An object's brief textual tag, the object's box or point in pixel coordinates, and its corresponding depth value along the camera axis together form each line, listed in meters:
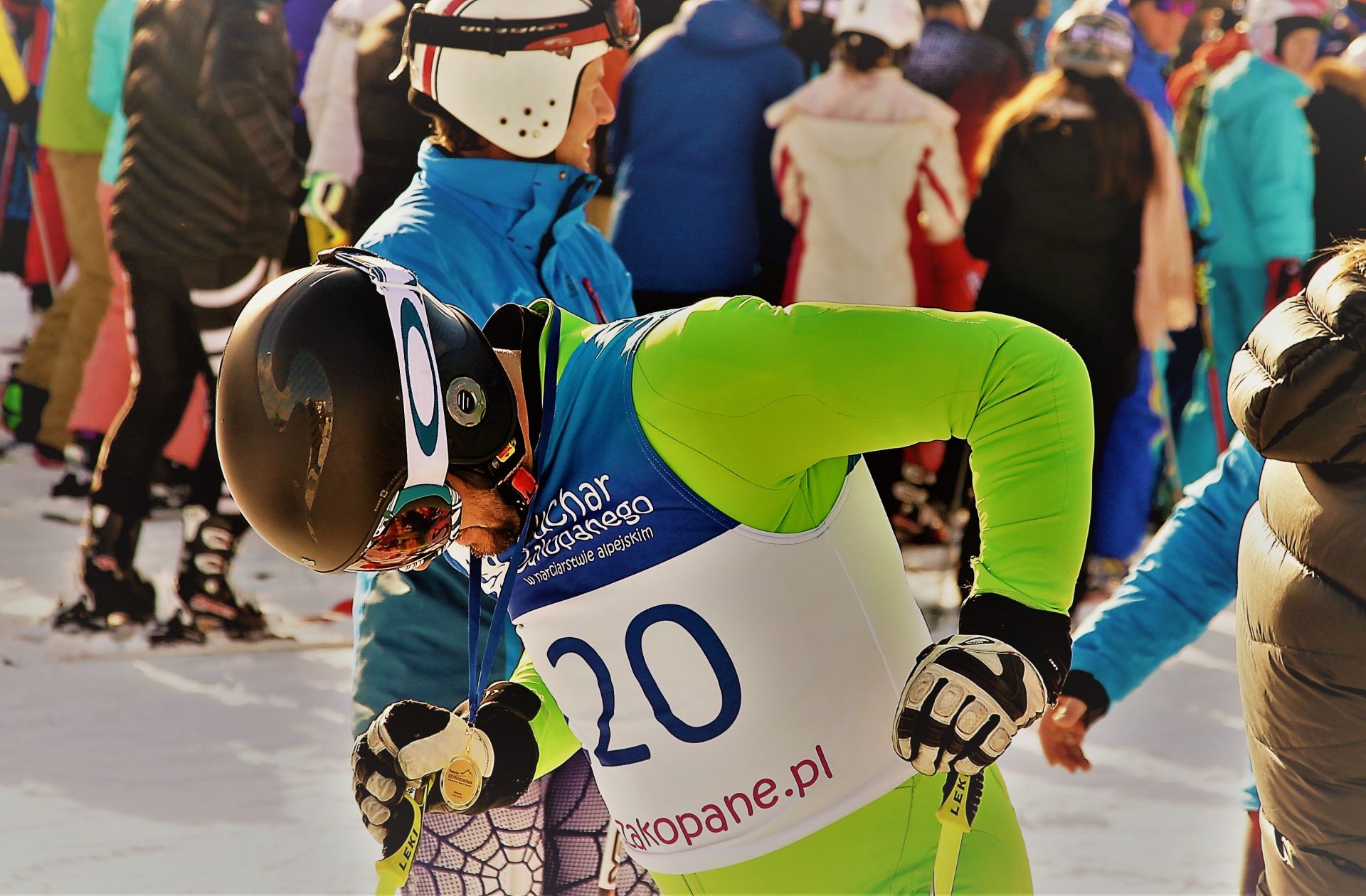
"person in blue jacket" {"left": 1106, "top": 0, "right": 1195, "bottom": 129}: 13.95
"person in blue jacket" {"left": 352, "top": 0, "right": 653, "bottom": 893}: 5.50
